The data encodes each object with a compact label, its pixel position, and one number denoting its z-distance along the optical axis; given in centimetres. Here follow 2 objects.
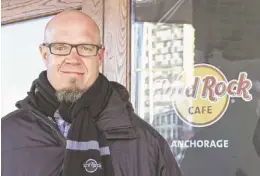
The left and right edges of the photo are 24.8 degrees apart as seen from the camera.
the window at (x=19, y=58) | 215
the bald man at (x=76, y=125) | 133
